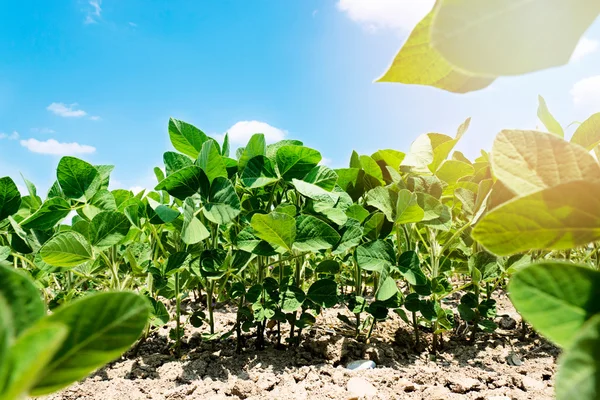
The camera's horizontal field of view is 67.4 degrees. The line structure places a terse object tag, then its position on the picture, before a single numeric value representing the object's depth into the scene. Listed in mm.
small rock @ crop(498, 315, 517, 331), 1925
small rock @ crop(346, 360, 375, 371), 1436
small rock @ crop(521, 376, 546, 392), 1308
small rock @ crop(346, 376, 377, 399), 1215
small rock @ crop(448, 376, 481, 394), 1290
